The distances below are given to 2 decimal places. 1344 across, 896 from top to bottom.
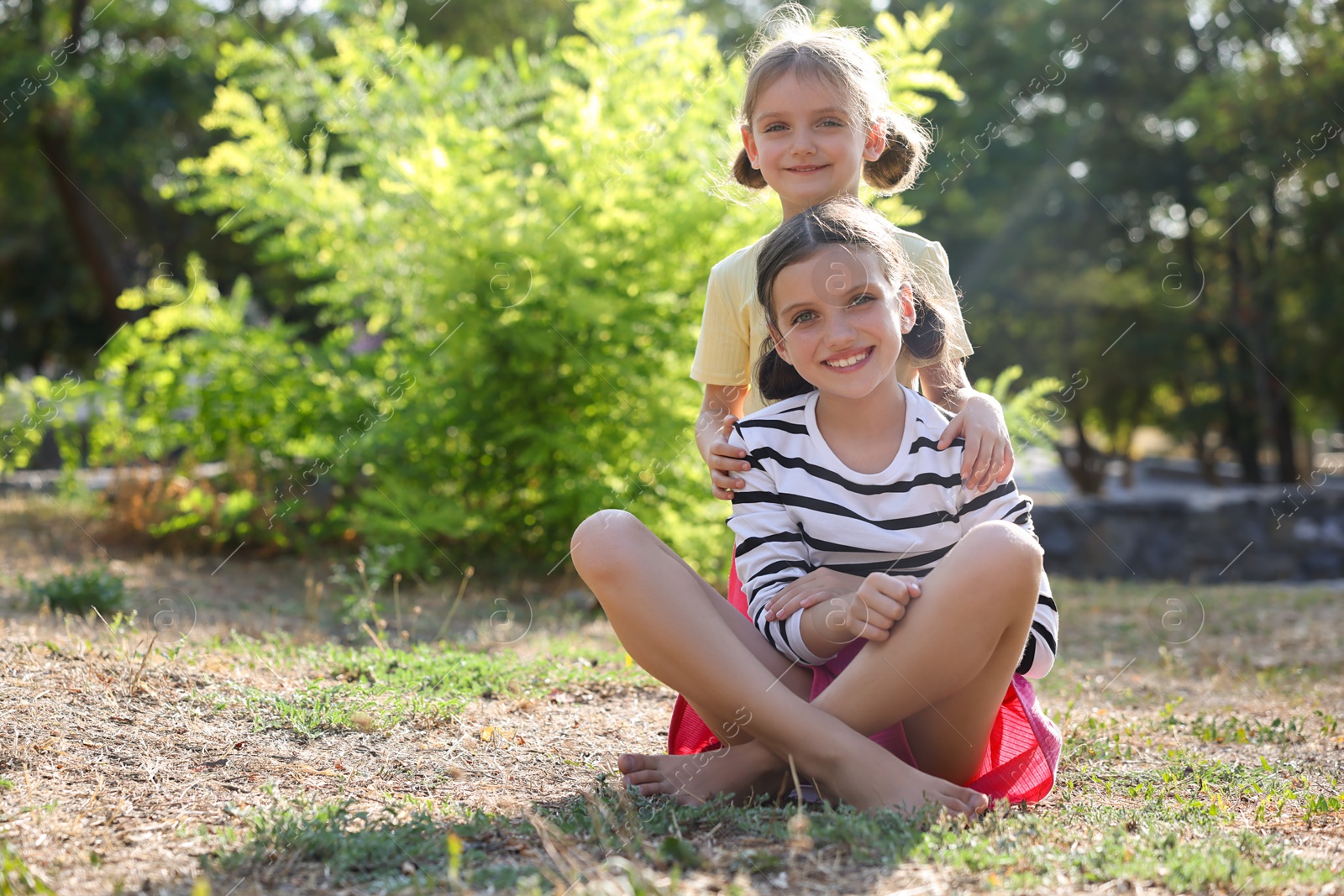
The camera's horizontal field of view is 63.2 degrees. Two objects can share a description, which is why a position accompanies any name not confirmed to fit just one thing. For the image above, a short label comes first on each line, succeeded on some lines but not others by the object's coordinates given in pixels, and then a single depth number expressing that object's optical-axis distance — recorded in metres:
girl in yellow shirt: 2.63
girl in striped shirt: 2.09
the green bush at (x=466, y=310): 5.21
